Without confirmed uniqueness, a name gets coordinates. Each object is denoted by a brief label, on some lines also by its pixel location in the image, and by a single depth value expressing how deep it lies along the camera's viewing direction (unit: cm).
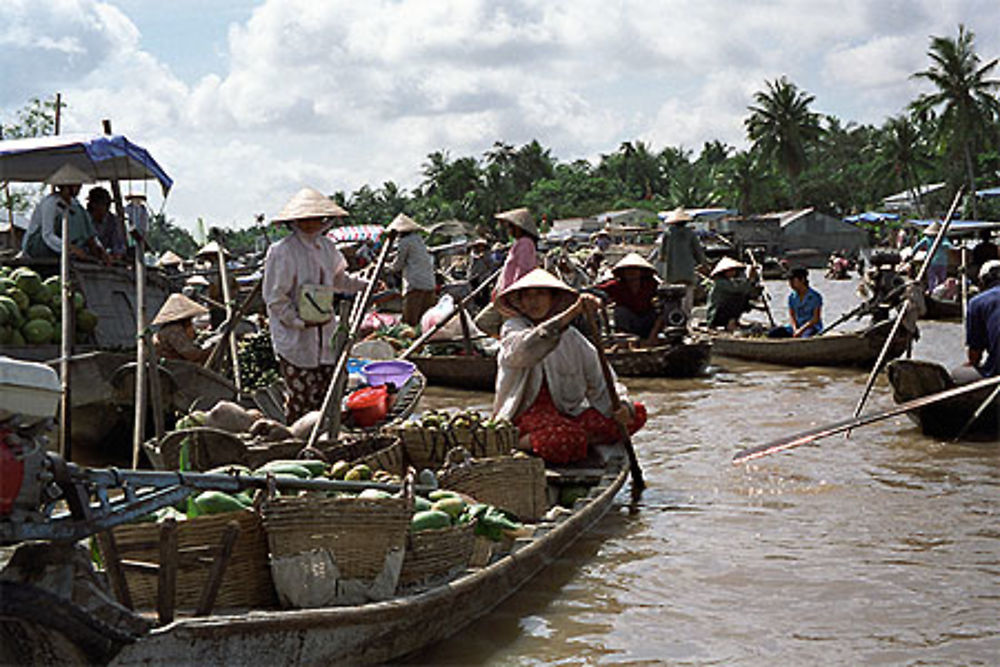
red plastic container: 668
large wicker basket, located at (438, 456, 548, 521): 445
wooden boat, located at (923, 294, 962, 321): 1730
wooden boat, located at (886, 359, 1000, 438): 742
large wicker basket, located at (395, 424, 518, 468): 502
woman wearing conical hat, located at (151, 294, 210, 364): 751
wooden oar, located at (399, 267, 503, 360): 1022
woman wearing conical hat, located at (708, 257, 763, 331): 1350
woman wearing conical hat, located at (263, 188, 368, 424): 595
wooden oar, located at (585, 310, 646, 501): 563
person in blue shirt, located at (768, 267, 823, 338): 1234
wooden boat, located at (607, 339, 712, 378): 1120
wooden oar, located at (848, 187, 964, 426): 841
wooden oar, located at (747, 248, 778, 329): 1359
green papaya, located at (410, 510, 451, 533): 370
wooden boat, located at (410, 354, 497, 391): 1070
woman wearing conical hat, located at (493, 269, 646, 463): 572
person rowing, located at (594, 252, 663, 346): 1097
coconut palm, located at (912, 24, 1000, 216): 4191
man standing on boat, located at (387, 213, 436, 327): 1230
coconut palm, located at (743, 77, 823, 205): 5497
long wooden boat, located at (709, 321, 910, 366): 1151
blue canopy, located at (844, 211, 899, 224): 4659
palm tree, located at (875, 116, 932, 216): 5150
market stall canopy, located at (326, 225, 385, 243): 2309
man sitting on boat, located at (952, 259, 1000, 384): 715
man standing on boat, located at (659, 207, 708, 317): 1309
